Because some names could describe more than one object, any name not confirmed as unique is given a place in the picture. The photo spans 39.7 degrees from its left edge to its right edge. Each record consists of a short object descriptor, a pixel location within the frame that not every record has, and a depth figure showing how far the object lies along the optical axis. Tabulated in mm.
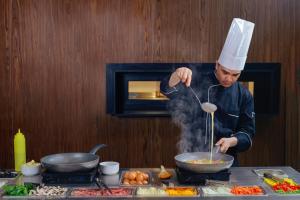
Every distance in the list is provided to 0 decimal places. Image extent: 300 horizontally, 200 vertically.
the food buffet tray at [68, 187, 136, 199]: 2242
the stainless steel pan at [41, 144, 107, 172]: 2428
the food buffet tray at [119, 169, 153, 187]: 2455
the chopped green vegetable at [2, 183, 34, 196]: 2273
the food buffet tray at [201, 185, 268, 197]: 2256
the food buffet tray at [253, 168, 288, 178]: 2644
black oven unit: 4254
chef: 3158
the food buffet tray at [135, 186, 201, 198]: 2258
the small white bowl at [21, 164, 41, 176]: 2637
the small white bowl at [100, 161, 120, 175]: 2623
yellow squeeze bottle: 2883
